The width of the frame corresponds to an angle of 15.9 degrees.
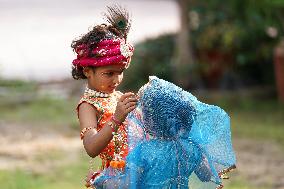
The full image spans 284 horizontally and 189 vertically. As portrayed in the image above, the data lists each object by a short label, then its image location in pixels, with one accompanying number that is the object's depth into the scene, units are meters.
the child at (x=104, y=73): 5.20
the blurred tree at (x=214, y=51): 15.83
